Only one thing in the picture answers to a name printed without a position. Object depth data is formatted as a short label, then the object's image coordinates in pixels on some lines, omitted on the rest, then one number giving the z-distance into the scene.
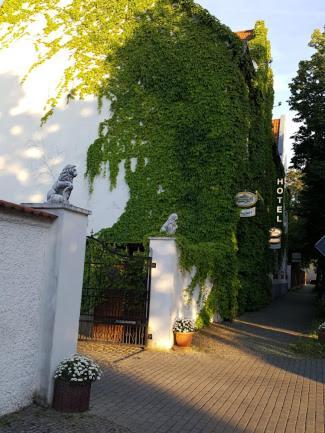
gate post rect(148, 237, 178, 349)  10.92
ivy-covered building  16.31
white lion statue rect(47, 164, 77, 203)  6.96
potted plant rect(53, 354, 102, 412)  5.84
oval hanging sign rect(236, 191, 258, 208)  15.61
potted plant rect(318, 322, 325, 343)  12.13
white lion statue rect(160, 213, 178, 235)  11.88
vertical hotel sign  25.72
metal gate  11.02
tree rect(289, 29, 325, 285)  19.97
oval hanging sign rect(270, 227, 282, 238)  22.67
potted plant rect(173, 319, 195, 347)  11.10
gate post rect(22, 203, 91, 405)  6.03
